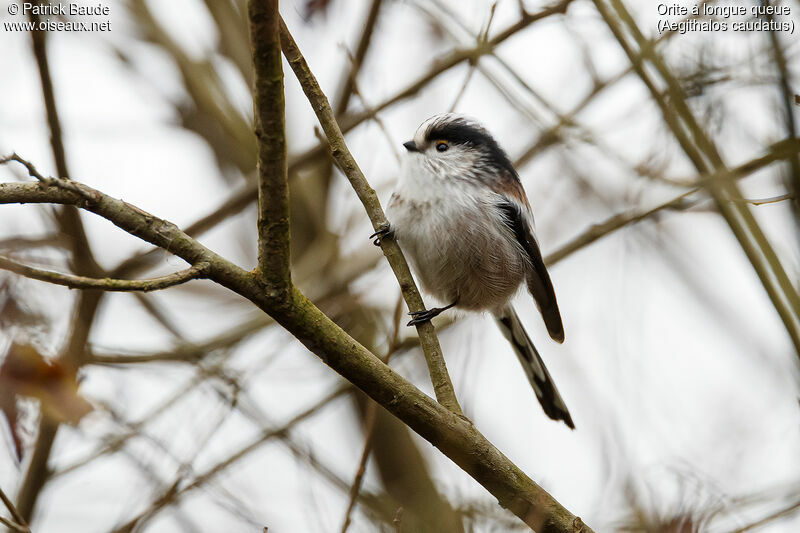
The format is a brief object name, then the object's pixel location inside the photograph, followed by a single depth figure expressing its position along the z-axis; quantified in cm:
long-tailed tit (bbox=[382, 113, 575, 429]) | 770
